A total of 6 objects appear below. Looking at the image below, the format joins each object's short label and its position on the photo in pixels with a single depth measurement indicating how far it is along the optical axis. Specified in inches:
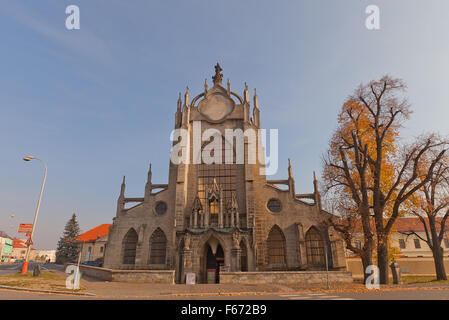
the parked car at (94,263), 1341.8
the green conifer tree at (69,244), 2058.3
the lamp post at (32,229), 747.4
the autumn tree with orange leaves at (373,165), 699.4
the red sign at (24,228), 764.0
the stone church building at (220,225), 950.4
